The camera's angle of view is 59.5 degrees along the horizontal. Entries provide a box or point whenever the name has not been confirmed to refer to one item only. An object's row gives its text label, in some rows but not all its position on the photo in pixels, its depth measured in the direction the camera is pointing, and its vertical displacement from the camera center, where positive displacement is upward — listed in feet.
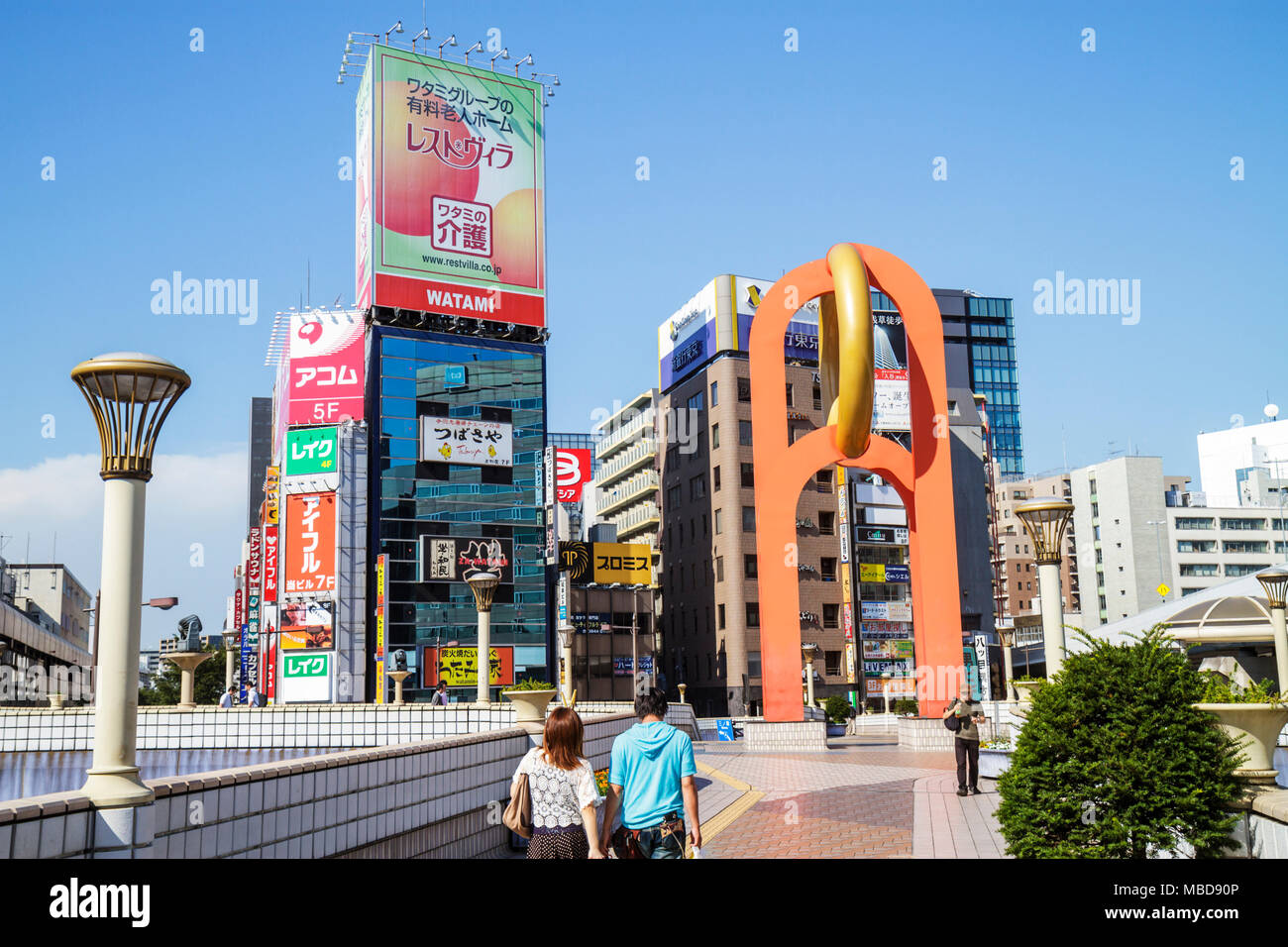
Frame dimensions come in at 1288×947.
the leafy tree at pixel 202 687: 271.69 -11.73
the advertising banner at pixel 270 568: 200.34 +12.49
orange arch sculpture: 98.58 +13.39
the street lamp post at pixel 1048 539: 50.96 +3.83
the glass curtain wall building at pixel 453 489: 200.64 +26.39
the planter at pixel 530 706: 43.68 -2.87
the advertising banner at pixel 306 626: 190.08 +1.90
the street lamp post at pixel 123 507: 20.56 +2.57
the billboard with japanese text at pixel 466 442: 207.62 +35.46
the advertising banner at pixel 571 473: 216.33 +30.32
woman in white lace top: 21.91 -3.16
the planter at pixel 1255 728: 27.43 -2.74
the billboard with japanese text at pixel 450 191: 204.54 +81.77
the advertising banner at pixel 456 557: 200.34 +13.68
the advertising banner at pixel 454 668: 196.75 -5.81
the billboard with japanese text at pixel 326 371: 201.98 +47.36
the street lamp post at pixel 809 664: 189.35 -6.72
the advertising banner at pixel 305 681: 187.93 -7.26
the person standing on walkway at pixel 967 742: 53.47 -5.78
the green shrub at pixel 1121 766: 24.81 -3.31
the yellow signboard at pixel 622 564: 240.32 +14.11
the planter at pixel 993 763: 56.39 -7.20
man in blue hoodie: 22.84 -3.28
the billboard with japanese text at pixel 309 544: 192.54 +15.81
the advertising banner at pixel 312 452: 194.49 +31.75
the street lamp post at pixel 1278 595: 71.67 +1.25
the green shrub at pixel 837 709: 171.20 -13.00
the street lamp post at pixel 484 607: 59.67 +1.40
